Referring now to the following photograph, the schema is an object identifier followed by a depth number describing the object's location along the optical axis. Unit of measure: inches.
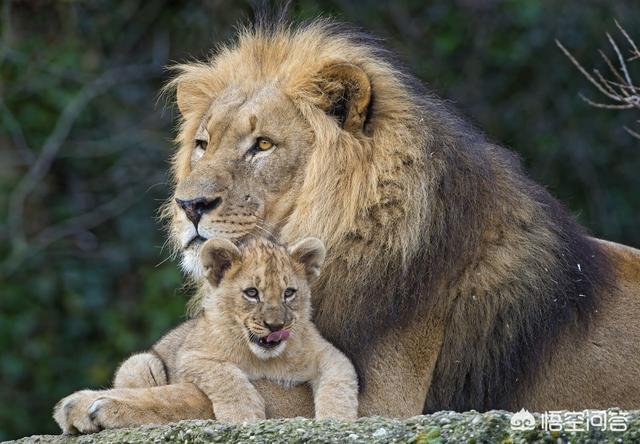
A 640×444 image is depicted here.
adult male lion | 358.0
